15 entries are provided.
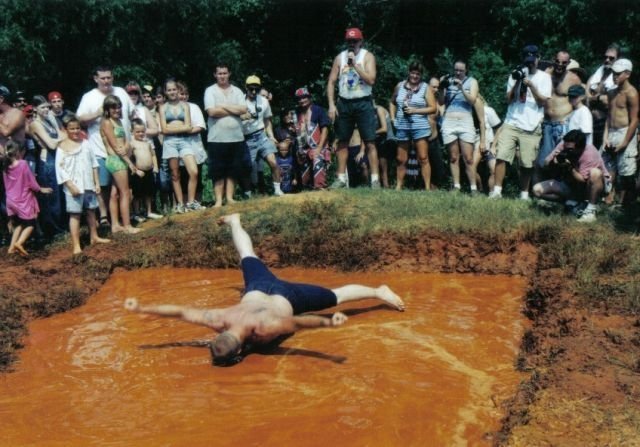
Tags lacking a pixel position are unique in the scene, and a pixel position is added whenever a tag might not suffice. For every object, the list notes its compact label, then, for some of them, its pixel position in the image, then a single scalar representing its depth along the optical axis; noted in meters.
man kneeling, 9.67
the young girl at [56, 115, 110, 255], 9.87
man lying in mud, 6.43
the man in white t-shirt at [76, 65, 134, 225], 10.57
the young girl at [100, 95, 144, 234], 10.31
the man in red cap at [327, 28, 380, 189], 11.23
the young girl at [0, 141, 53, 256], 9.95
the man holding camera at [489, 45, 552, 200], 10.80
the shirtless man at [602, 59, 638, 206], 10.16
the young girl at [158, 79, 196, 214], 11.37
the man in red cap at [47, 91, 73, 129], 11.20
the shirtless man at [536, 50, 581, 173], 10.55
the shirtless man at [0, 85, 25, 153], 10.08
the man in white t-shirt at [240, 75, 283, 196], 12.03
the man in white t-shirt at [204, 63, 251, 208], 11.23
